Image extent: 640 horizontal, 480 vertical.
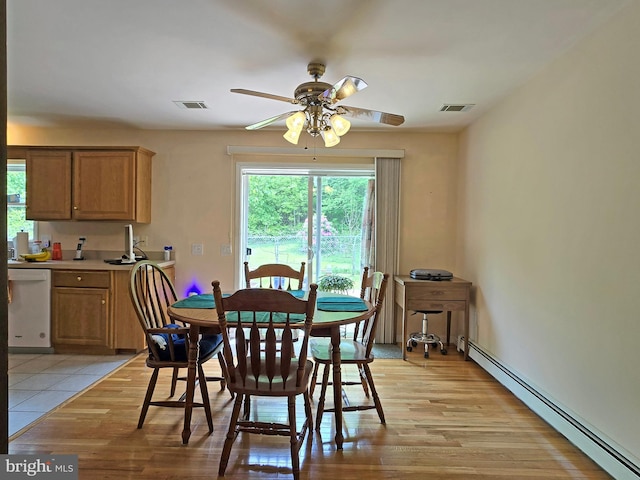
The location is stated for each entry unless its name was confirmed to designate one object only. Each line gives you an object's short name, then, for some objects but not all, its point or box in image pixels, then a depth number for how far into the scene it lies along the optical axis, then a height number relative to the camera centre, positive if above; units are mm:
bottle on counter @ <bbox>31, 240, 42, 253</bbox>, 4016 -174
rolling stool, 3666 -1062
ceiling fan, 2172 +810
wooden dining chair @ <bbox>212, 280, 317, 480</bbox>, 1682 -630
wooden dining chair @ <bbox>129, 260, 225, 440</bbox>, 2164 -725
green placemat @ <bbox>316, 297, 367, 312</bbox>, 2260 -445
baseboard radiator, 1767 -1097
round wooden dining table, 2021 -566
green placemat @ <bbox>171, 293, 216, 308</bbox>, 2299 -450
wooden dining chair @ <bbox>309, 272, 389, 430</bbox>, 2240 -763
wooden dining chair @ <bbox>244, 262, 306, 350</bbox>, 3141 -332
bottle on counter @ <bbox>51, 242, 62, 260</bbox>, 3936 -222
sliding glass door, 4137 +184
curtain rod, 4004 +939
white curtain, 4004 +179
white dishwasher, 3473 -723
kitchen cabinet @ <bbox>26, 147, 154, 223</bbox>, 3721 +511
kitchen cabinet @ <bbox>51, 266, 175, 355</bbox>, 3482 -748
